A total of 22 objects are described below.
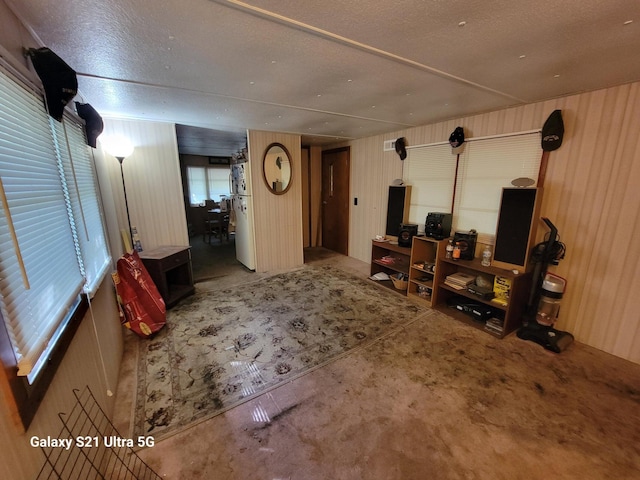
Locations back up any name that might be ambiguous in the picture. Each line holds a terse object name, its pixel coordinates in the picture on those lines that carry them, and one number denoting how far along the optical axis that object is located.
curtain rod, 2.49
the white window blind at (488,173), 2.55
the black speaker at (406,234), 3.37
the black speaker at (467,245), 2.78
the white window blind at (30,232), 0.88
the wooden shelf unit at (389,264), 3.44
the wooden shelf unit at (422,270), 3.09
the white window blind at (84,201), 1.61
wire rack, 0.99
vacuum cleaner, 2.29
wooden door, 4.96
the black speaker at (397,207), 3.64
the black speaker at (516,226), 2.34
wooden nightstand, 2.84
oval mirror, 3.98
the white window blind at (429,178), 3.26
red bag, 2.38
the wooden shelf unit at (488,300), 2.39
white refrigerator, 4.02
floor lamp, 2.74
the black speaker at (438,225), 3.03
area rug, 1.75
